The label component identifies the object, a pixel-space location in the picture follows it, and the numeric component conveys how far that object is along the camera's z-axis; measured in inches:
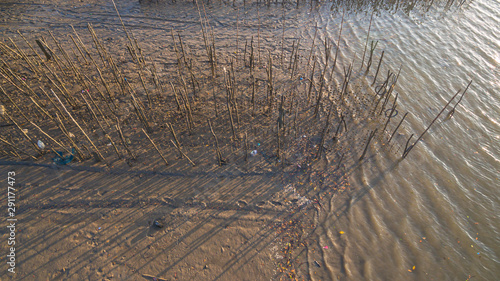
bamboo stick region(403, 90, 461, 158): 189.8
